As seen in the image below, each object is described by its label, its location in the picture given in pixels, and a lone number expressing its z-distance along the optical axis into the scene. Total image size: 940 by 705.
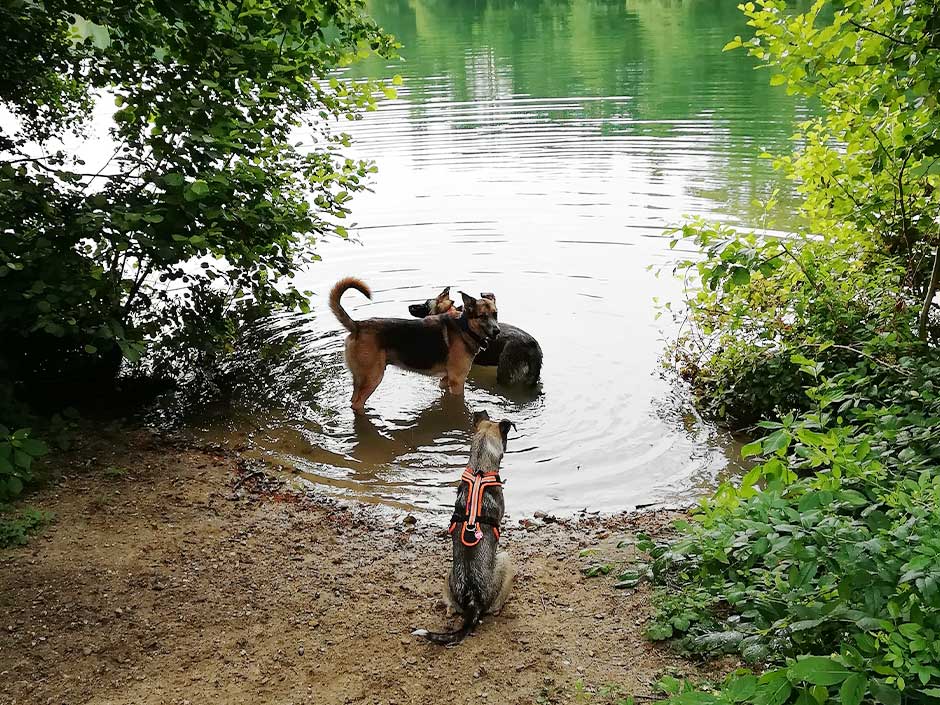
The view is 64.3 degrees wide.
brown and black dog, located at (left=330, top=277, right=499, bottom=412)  8.36
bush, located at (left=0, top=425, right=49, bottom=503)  3.87
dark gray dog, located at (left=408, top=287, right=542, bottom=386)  8.83
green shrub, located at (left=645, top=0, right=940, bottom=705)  2.68
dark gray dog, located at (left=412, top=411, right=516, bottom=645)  4.48
